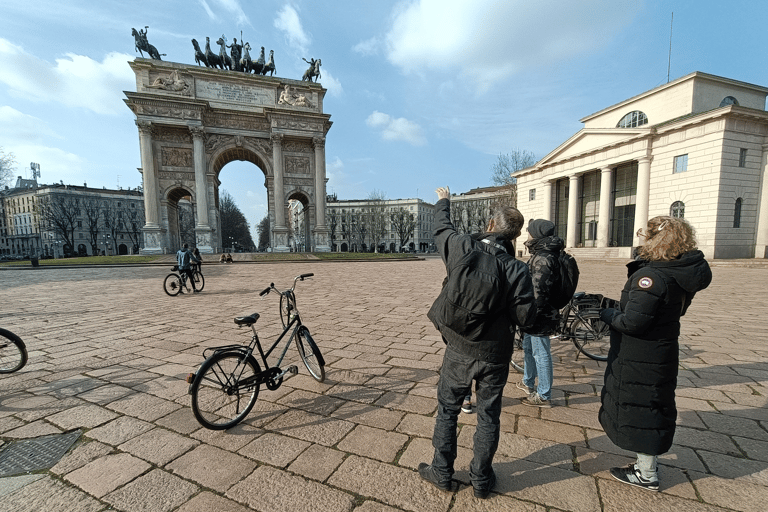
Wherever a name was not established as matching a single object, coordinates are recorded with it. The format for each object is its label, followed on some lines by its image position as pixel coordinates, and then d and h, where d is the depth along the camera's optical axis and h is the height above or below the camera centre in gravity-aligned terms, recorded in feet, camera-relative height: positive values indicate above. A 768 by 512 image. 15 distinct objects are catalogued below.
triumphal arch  99.71 +30.56
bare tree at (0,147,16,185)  82.58 +15.45
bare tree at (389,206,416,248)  235.61 +9.01
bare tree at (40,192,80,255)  155.74 +13.19
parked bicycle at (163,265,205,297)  31.94 -5.40
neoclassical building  69.51 +15.93
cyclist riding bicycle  32.60 -3.15
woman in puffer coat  6.12 -2.19
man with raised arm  6.07 -2.16
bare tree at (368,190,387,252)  209.97 +10.76
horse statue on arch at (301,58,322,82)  121.60 +61.65
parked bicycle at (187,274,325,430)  8.71 -4.48
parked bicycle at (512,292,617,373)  14.83 -4.60
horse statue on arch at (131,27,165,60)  107.14 +63.50
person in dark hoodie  9.84 -1.86
